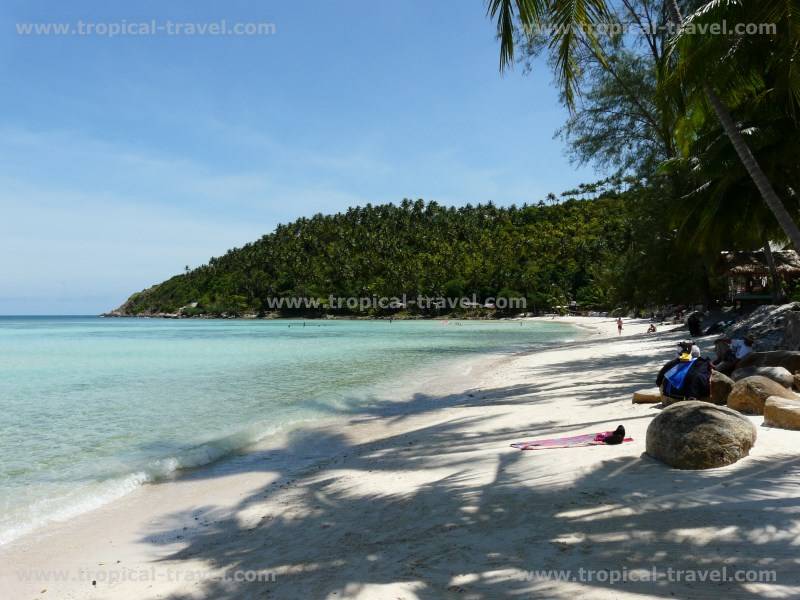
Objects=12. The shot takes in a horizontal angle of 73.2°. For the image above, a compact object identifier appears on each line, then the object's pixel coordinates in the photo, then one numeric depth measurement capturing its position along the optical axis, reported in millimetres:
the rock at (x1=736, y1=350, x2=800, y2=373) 8953
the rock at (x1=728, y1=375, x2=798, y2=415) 7219
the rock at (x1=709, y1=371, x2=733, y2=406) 7797
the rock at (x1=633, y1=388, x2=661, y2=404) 9141
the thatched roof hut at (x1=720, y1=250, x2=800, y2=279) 29344
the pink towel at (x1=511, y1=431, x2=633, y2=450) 6684
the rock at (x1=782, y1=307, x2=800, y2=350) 12188
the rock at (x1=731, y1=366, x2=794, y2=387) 7789
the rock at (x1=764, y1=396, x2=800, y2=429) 6266
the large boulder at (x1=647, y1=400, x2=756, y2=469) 5199
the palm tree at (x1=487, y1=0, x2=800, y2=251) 7754
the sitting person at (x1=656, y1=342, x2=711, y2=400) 7629
